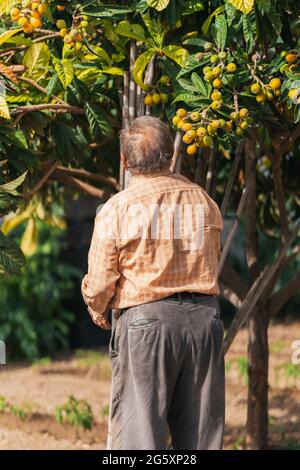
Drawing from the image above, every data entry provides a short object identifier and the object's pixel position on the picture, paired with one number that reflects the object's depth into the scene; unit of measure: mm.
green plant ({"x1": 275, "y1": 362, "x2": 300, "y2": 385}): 14523
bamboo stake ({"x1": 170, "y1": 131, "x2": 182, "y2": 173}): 8125
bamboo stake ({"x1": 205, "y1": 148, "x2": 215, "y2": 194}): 8578
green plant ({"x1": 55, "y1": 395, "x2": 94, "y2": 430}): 11797
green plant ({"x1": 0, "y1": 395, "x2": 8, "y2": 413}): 12305
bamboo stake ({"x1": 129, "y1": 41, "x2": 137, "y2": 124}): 7937
